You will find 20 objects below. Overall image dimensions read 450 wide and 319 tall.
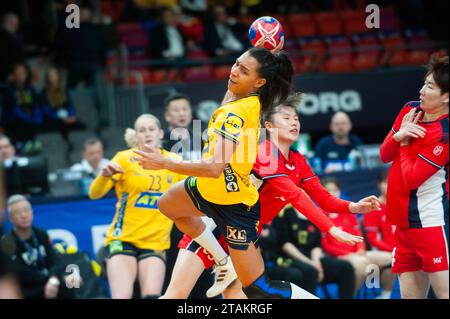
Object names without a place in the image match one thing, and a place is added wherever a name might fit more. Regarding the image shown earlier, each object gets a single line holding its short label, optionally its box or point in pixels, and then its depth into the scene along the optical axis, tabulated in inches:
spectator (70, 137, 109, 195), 652.0
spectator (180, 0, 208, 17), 1024.9
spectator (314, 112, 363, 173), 676.4
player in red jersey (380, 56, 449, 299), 421.6
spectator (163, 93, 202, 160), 550.2
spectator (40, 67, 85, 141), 827.6
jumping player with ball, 381.8
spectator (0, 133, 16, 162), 639.2
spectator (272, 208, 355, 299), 586.9
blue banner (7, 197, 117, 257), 585.8
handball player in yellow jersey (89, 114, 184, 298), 515.8
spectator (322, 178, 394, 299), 589.1
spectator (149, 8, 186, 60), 915.4
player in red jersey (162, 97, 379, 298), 411.0
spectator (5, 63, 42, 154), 810.4
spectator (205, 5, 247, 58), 946.5
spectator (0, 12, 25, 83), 863.2
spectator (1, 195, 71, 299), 534.4
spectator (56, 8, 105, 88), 859.3
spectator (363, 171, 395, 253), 610.8
